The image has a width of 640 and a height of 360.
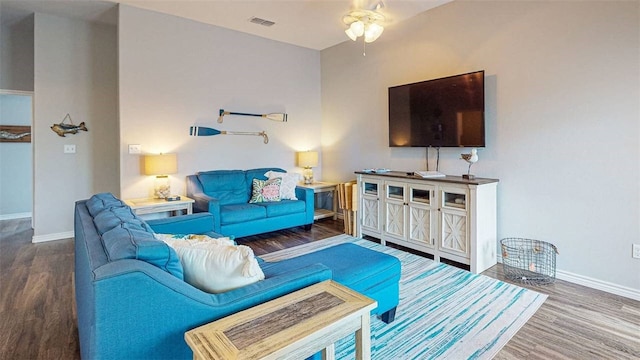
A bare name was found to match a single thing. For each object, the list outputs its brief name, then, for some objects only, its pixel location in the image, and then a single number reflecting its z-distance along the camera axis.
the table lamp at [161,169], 3.91
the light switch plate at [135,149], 3.99
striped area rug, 1.99
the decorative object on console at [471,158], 3.38
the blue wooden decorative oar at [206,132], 4.45
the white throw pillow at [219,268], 1.46
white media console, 3.16
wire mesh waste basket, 3.02
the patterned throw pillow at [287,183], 4.65
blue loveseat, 3.94
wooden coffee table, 1.08
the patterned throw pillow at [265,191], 4.50
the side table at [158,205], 3.62
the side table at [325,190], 5.04
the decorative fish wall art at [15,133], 5.65
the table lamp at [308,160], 5.29
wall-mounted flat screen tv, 3.41
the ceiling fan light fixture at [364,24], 3.19
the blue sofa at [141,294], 1.14
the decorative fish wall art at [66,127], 4.28
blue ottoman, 2.01
